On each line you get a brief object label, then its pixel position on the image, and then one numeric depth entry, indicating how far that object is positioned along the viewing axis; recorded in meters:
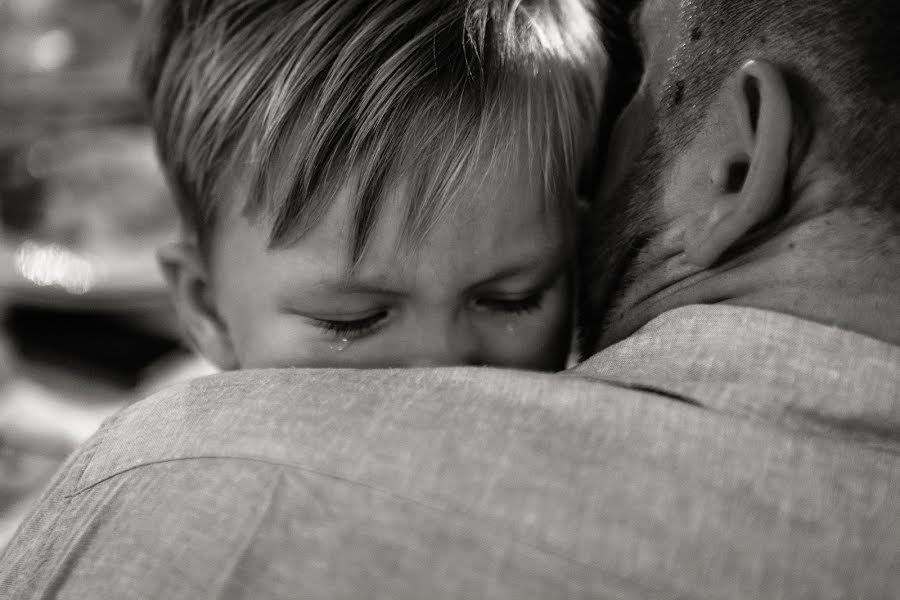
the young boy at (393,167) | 0.65
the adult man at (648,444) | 0.55
